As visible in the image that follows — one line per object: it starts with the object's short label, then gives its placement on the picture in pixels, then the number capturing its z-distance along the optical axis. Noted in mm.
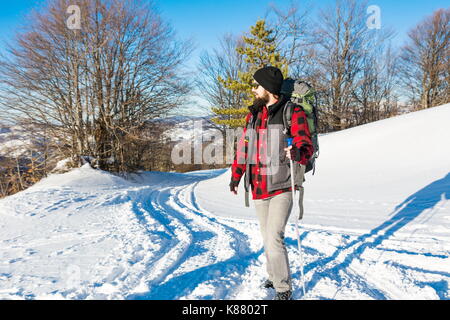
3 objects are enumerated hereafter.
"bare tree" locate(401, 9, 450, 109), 23812
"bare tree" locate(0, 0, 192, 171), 11648
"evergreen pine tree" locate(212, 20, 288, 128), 17922
